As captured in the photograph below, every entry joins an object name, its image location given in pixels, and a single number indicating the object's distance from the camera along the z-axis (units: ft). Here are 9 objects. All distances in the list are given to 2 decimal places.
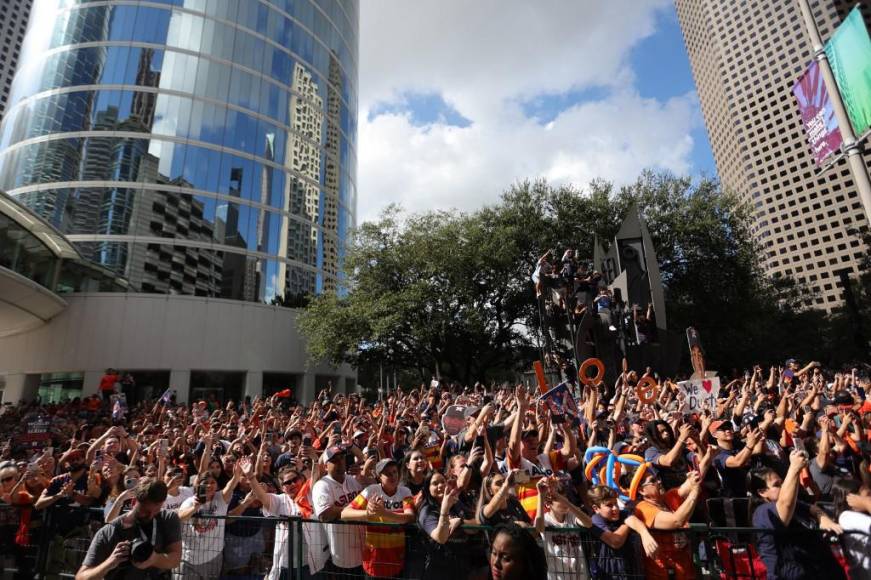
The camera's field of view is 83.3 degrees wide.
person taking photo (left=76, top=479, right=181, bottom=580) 10.99
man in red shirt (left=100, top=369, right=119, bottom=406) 67.46
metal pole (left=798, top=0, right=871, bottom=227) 25.53
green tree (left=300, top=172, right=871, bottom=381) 92.73
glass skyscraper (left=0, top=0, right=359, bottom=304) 101.60
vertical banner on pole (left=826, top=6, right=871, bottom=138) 24.36
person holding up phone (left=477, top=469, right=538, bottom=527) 11.93
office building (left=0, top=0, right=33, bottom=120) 356.79
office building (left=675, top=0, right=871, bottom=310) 321.93
